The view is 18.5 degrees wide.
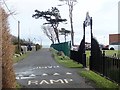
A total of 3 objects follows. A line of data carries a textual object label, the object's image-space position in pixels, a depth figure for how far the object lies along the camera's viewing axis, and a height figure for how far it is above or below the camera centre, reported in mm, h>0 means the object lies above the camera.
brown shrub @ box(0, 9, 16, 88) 10297 -542
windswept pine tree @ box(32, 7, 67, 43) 87462 +5264
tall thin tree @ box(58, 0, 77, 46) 57531 +4026
